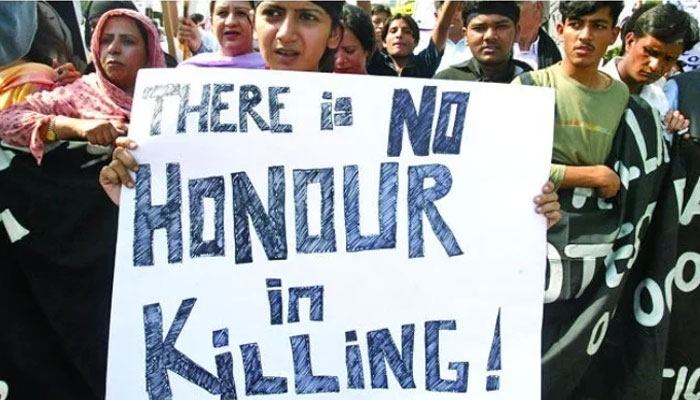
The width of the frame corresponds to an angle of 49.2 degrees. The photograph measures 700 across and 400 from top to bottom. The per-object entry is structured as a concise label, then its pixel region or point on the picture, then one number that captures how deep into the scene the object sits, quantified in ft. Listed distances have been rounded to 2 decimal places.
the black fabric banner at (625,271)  7.30
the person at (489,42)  9.55
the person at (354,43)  10.18
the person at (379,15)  17.30
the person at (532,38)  13.11
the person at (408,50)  11.96
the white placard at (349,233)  6.31
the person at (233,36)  9.65
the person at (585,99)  7.12
